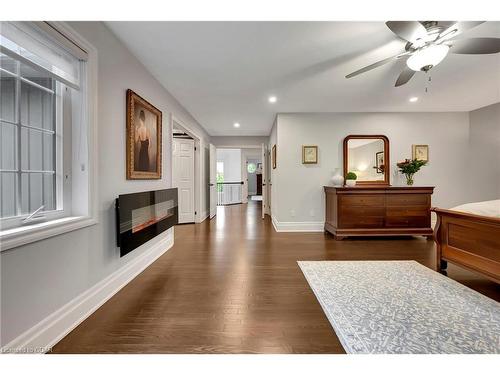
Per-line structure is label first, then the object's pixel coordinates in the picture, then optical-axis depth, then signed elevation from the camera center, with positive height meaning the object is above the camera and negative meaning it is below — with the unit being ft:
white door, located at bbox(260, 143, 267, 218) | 21.07 +0.32
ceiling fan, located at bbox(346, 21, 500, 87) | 5.49 +3.82
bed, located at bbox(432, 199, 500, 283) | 6.53 -1.73
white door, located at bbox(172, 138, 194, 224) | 17.52 +0.78
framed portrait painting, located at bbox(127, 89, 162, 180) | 7.69 +1.77
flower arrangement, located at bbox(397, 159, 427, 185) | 13.70 +1.10
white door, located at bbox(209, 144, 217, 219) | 20.86 +0.56
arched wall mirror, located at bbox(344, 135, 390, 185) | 14.73 +1.78
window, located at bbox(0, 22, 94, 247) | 4.30 +1.33
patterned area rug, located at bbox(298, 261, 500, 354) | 4.59 -3.23
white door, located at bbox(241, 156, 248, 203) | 29.00 +1.05
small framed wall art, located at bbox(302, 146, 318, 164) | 14.90 +2.02
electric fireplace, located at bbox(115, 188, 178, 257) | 6.93 -1.19
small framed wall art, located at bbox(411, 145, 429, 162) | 14.69 +2.14
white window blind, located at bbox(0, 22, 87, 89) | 4.16 +2.86
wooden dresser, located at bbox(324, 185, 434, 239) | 12.92 -1.52
